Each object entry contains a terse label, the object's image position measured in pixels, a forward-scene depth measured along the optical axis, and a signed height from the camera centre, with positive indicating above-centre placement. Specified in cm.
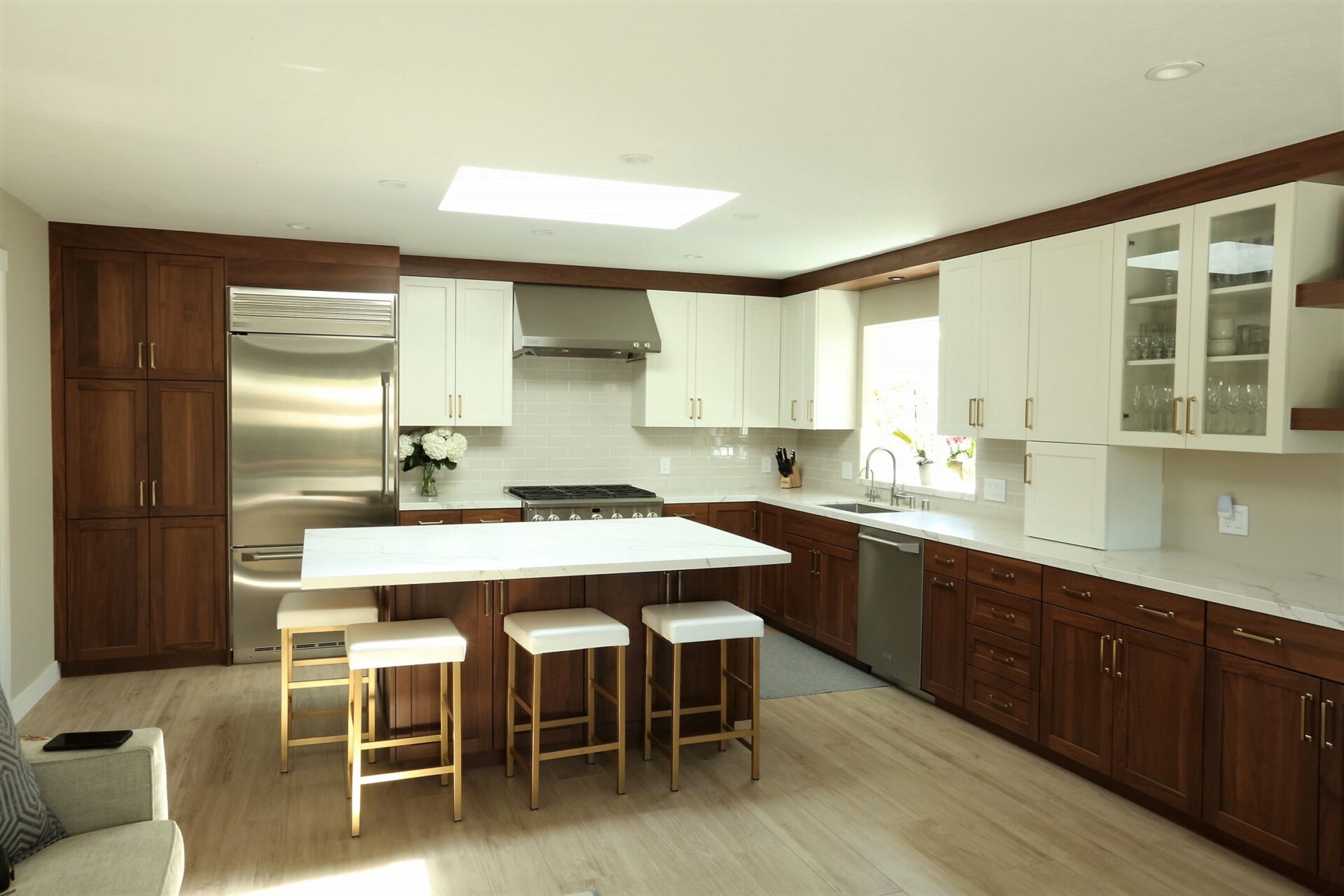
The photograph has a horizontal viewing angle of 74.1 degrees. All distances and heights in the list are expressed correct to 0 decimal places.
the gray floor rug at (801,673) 491 -143
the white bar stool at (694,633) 350 -83
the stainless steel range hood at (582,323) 576 +67
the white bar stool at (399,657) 311 -82
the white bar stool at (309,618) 358 -80
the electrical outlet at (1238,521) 363 -38
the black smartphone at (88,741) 228 -83
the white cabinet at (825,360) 615 +46
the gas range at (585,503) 562 -51
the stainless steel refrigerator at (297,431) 516 -6
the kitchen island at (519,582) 329 -68
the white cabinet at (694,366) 629 +42
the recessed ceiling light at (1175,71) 241 +99
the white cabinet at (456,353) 568 +46
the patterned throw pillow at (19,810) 202 -90
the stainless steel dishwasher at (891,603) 468 -96
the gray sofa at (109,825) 194 -100
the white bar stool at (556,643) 333 -82
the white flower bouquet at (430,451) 569 -18
